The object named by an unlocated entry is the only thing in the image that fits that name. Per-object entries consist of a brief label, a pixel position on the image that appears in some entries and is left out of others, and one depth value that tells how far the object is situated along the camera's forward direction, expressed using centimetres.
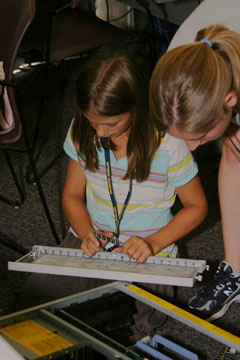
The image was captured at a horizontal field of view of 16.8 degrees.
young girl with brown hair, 177
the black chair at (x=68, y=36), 274
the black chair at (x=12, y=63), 222
